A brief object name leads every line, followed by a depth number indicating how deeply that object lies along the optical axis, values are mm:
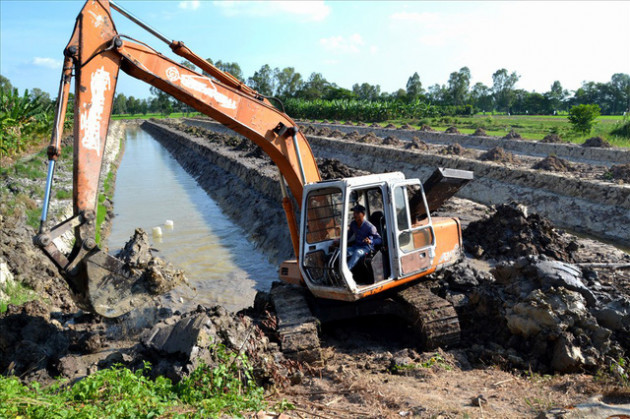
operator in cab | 5965
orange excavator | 4969
